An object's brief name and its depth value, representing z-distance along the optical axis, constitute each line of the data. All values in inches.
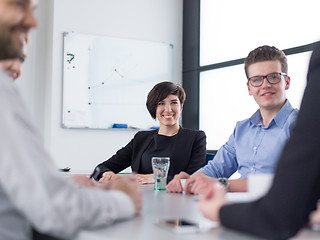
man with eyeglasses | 81.1
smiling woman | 111.0
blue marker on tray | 191.2
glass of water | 70.4
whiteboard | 184.7
